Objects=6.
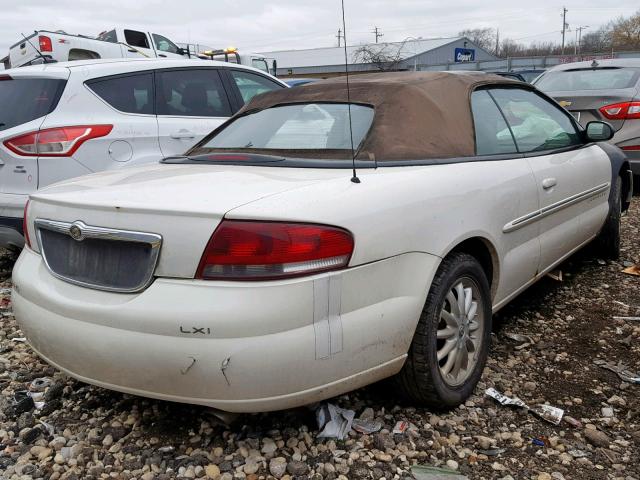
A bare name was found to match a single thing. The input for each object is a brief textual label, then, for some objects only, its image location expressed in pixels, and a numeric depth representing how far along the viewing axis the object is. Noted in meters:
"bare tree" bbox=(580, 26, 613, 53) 73.81
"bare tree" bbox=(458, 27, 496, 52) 89.22
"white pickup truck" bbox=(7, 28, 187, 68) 12.05
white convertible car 1.99
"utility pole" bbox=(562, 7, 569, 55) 77.38
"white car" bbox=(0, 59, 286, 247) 4.16
